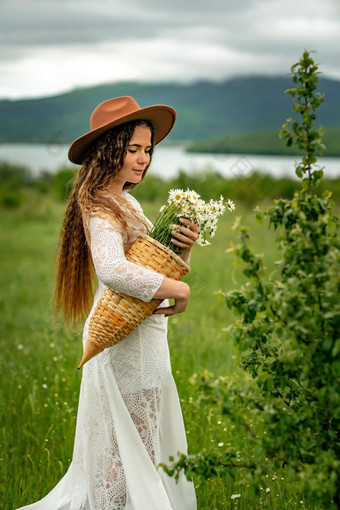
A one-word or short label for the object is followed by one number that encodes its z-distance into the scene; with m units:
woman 3.00
